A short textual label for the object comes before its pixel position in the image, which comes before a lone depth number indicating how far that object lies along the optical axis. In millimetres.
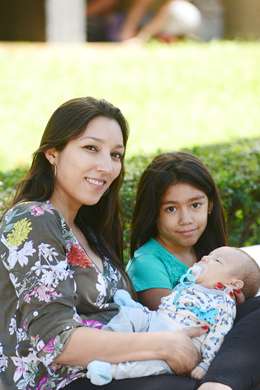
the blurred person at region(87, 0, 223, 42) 16254
